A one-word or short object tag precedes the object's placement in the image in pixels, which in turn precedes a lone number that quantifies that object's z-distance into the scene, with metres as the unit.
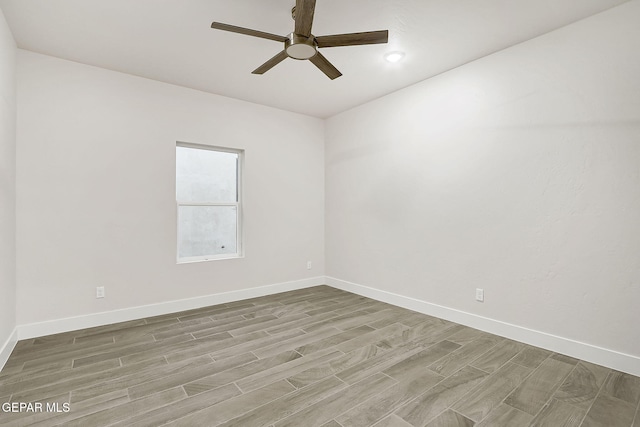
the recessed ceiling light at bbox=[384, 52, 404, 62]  3.04
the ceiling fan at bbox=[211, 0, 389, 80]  2.03
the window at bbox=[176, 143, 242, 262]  3.97
